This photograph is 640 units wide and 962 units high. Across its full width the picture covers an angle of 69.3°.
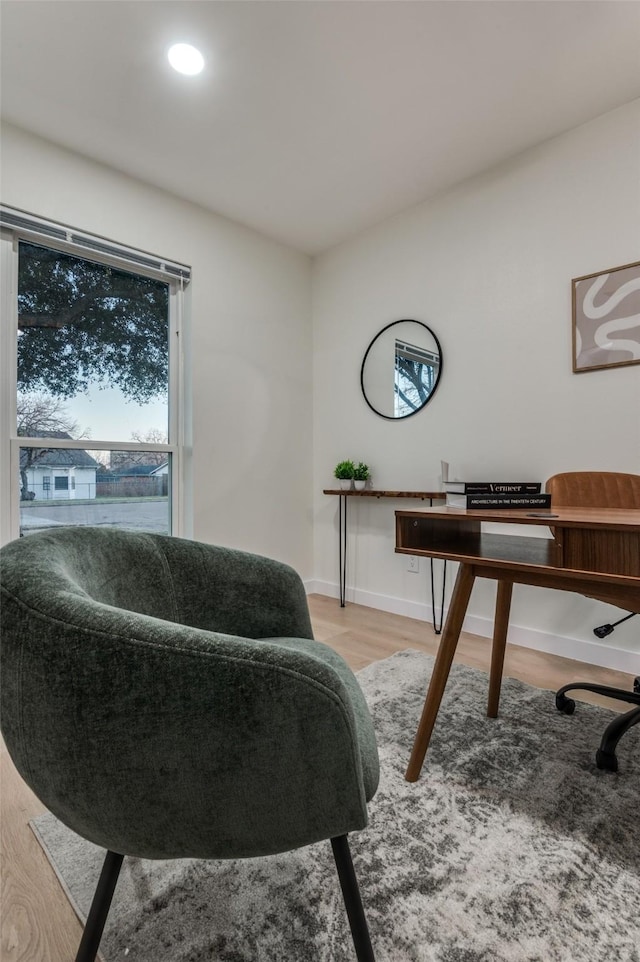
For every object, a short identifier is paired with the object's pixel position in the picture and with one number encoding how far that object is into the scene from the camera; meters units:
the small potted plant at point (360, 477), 3.06
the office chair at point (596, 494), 1.63
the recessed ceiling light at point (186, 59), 1.79
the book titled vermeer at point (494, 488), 1.41
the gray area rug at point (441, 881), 0.85
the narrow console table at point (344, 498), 2.62
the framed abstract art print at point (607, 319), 2.06
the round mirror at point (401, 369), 2.81
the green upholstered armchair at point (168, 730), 0.58
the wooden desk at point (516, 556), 1.00
